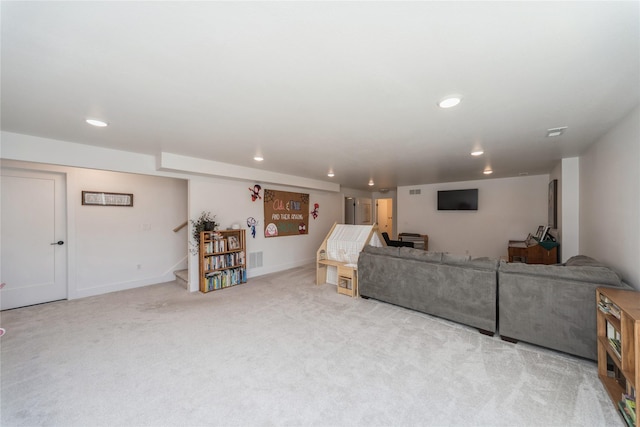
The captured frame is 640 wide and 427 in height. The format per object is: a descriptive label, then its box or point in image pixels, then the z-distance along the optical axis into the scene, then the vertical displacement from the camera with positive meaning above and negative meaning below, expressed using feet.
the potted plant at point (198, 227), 14.65 -0.91
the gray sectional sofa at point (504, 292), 7.41 -2.99
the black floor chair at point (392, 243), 18.40 -2.38
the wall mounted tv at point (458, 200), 21.54 +1.07
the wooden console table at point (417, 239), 23.13 -2.64
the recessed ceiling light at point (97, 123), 8.15 +3.05
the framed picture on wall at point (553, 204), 14.98 +0.48
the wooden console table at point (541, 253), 13.73 -2.45
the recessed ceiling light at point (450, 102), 6.48 +3.01
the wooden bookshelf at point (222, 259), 14.39 -2.97
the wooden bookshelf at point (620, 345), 5.13 -3.22
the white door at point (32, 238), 11.58 -1.30
